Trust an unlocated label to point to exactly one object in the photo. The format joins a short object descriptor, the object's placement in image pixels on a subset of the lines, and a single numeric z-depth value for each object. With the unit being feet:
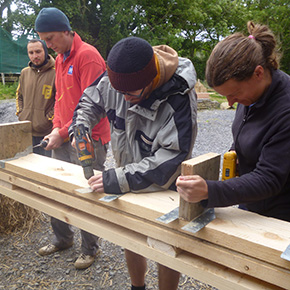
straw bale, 11.76
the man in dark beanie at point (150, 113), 5.30
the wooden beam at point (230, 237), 4.00
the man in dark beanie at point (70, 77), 8.91
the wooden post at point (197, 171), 4.42
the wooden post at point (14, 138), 7.99
